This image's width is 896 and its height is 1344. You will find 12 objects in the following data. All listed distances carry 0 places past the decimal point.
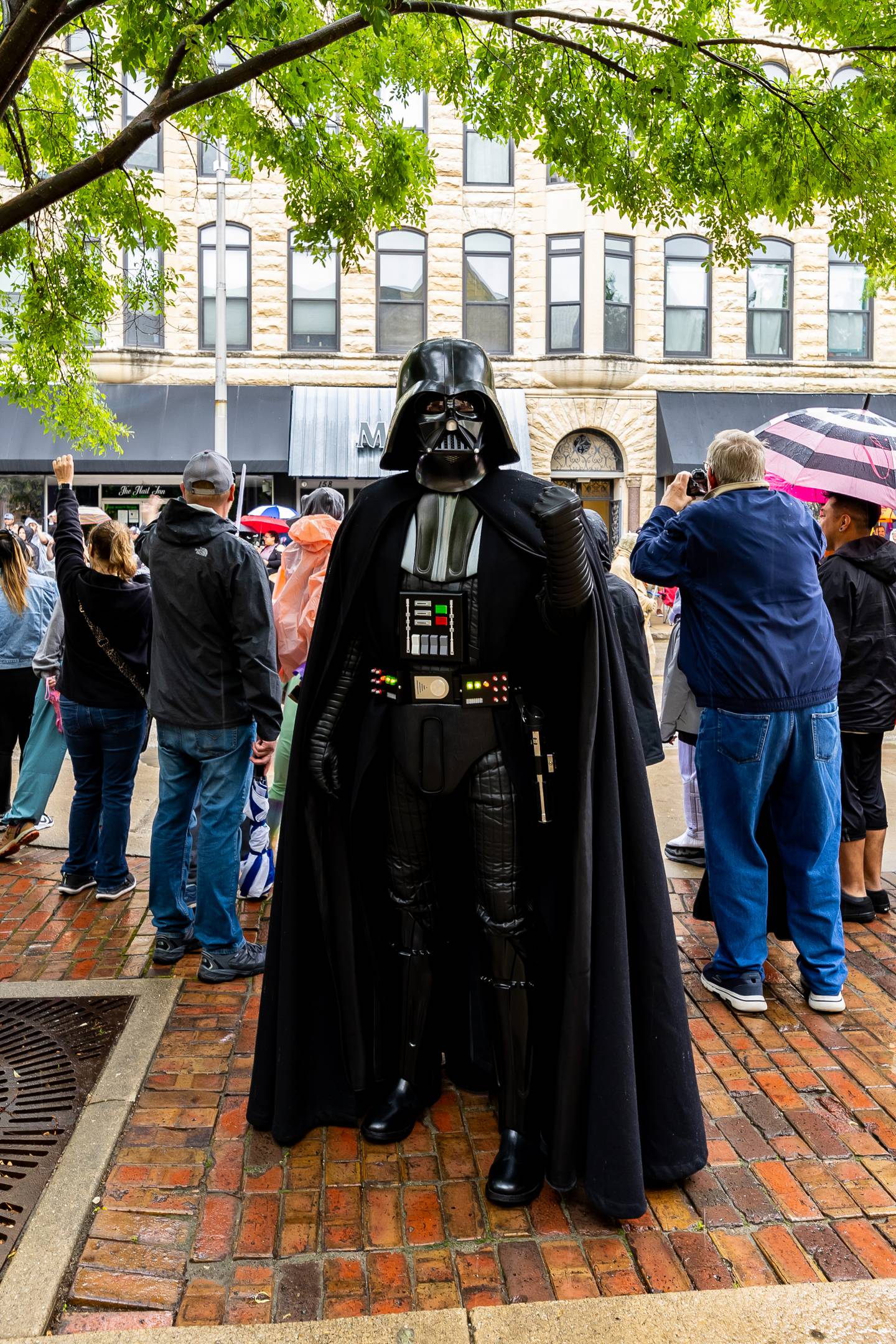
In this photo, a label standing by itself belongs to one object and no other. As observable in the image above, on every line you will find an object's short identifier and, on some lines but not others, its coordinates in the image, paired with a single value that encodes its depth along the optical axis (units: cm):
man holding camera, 412
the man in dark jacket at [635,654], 432
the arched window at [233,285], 1975
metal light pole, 1817
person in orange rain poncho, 541
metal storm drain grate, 310
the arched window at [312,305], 1995
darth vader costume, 296
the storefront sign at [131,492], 1981
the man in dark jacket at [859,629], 506
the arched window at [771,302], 2061
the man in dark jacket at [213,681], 447
